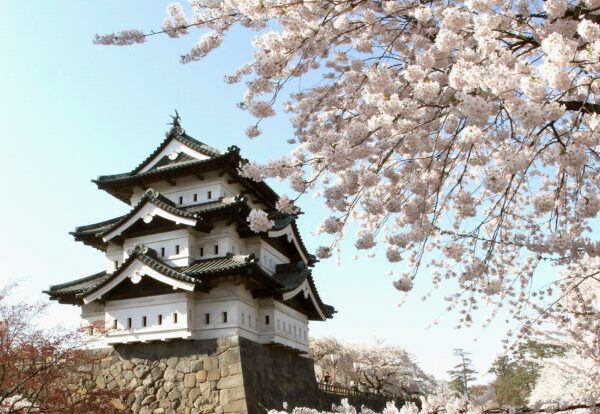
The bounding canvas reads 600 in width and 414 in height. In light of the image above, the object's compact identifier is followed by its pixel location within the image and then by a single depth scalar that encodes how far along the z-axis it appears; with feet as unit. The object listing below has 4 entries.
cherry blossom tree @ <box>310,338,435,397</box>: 109.09
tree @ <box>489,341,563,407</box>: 131.25
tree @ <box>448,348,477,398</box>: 187.01
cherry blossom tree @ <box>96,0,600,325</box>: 12.85
